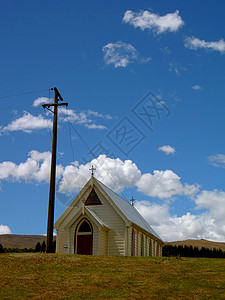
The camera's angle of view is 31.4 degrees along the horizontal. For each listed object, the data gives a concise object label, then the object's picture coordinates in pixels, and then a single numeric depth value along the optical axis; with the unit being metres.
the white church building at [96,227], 31.39
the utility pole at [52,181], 26.39
